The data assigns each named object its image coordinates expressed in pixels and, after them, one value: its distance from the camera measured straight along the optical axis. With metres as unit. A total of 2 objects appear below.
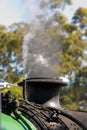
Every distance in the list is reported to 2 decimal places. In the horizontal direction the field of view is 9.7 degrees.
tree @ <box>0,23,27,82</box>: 21.30
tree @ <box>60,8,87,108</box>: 23.00
